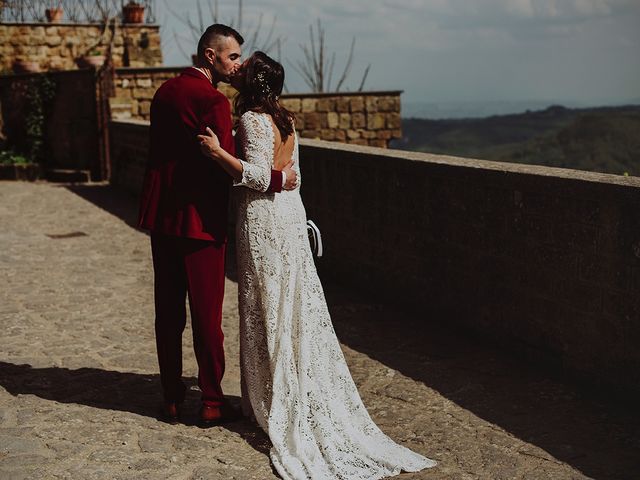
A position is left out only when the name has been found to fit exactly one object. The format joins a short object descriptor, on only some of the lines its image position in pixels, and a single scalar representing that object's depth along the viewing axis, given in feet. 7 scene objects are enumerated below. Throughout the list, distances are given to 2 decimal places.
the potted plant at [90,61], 56.95
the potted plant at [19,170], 53.88
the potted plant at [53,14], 66.80
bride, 13.46
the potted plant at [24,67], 61.46
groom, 13.76
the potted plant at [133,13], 68.49
